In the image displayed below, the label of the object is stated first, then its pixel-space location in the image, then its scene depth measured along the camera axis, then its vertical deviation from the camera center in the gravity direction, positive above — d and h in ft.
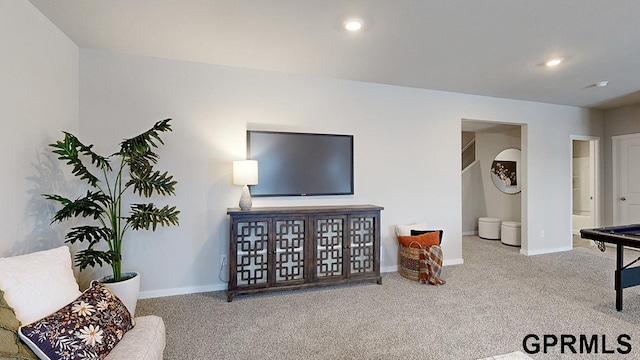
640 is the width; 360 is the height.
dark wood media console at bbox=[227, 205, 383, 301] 10.06 -2.29
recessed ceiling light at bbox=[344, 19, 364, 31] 7.84 +4.15
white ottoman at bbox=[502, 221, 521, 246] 17.81 -3.09
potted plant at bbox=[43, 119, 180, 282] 7.44 -0.44
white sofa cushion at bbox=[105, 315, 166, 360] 4.58 -2.63
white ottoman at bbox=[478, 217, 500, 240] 19.84 -3.11
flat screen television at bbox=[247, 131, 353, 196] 11.19 +0.73
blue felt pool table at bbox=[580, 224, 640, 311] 8.60 -1.88
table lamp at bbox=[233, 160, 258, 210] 10.11 +0.22
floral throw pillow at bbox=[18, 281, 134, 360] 4.10 -2.18
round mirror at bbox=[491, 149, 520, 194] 20.31 +0.71
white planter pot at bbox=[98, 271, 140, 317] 7.77 -2.80
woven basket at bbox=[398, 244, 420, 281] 11.71 -3.21
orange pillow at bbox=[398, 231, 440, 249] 11.99 -2.33
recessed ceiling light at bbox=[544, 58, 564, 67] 10.45 +4.18
